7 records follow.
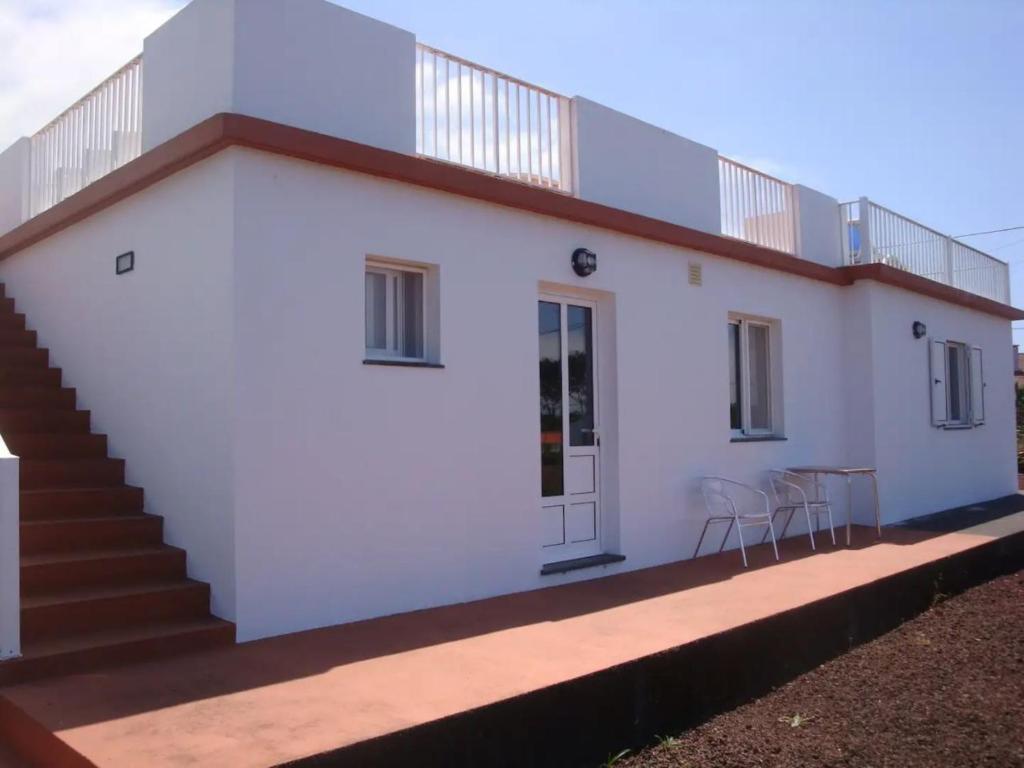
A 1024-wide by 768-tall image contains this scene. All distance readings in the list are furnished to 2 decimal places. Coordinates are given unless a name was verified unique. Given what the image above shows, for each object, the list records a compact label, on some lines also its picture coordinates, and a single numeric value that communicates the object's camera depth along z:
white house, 5.35
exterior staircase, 4.68
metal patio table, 8.82
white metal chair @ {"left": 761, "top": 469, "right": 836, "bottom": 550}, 9.24
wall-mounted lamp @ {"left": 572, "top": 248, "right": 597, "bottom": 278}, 7.18
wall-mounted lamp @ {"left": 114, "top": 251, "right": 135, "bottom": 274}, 6.34
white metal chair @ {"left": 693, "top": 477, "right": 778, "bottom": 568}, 8.03
